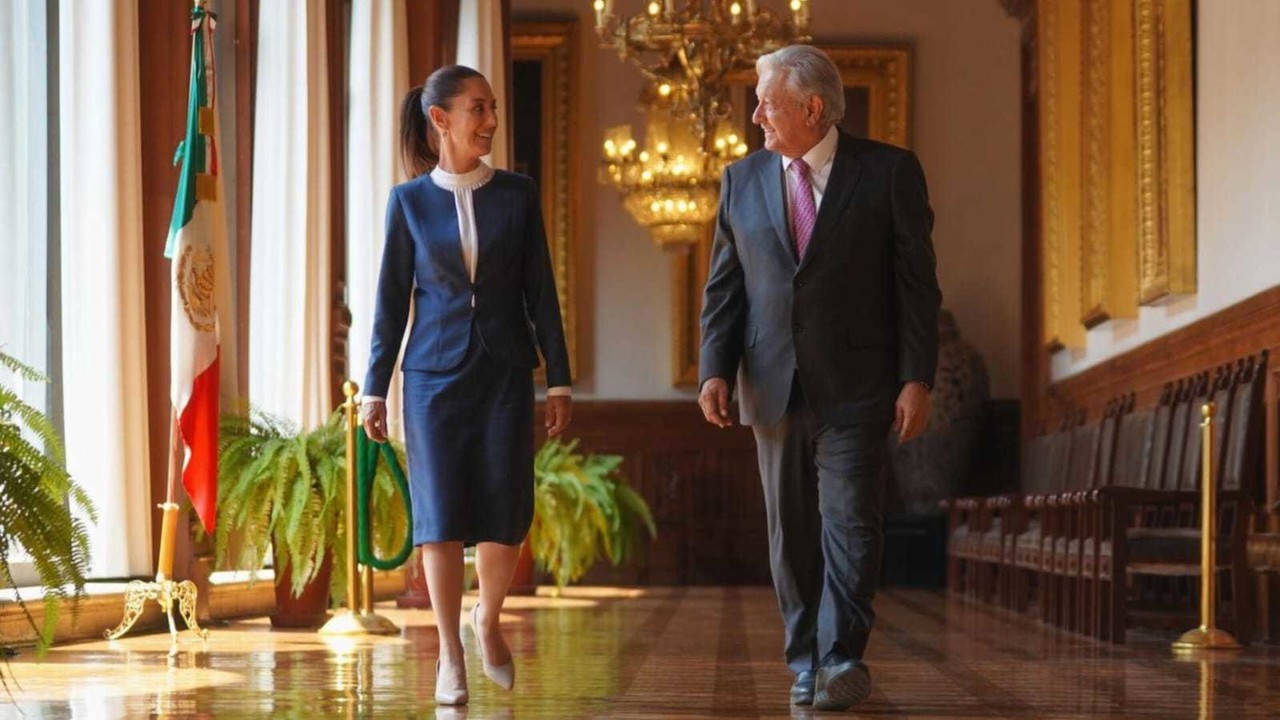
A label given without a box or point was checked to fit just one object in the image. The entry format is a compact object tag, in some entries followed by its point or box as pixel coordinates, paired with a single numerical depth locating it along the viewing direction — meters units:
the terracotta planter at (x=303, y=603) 16.08
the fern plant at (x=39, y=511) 7.96
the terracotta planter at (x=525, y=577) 23.75
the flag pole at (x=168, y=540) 13.68
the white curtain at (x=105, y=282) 14.12
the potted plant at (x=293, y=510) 15.30
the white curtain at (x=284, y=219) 19.16
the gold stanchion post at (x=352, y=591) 14.91
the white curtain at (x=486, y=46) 25.52
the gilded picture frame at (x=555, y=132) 30.91
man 8.80
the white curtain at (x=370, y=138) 21.89
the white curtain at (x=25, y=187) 14.08
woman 8.73
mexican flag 13.92
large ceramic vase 29.84
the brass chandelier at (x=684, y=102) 21.44
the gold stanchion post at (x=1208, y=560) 14.55
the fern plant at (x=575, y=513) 23.83
